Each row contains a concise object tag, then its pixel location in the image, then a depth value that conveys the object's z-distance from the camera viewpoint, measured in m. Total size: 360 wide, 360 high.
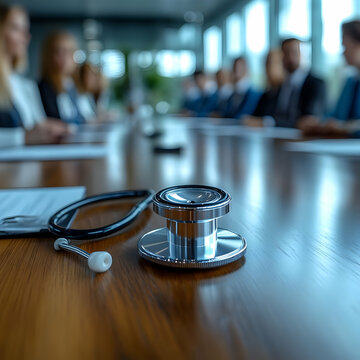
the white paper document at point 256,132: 1.36
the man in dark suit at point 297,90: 2.83
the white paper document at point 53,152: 0.85
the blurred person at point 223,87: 5.08
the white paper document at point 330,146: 0.86
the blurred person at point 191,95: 6.36
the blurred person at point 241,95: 4.20
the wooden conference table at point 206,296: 0.17
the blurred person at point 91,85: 4.08
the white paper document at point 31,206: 0.33
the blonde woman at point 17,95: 1.34
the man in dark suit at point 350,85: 2.15
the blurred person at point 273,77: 3.45
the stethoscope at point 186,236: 0.24
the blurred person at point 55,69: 2.44
